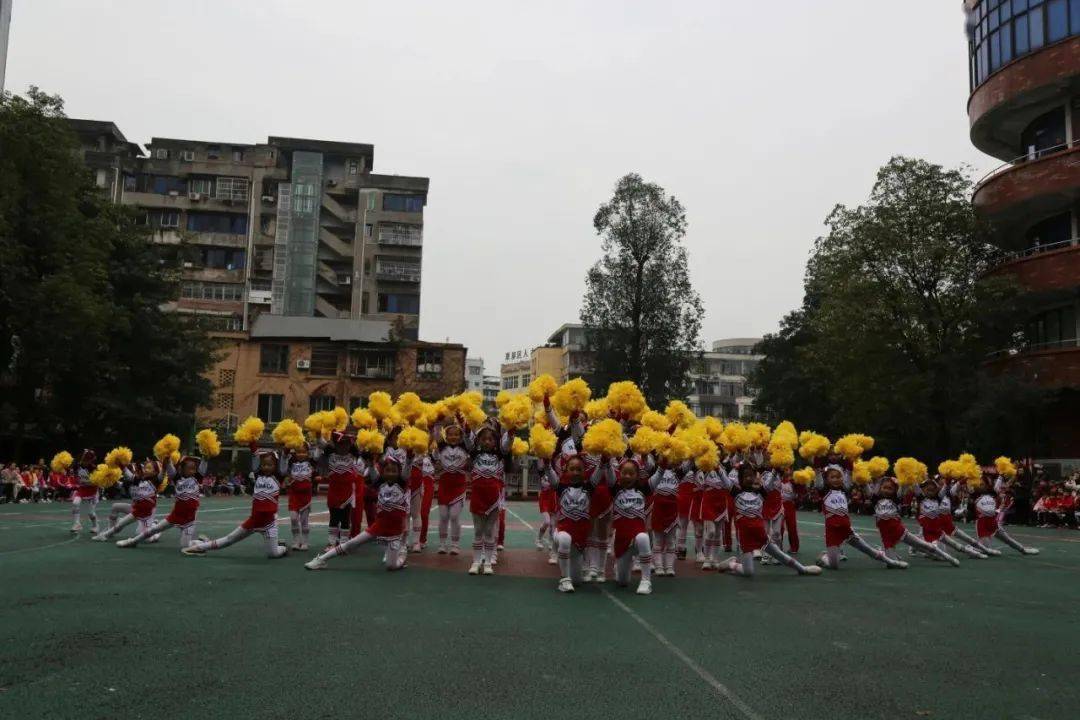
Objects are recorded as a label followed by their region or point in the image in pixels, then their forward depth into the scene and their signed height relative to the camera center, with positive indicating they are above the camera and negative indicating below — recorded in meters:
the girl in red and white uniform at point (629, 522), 9.35 -0.88
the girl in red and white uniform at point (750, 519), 10.80 -0.94
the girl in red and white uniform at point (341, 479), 12.62 -0.67
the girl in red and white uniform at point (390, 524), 10.49 -1.10
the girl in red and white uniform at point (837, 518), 11.96 -0.98
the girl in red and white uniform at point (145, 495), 12.77 -1.00
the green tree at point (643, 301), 40.56 +6.92
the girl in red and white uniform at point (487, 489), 10.75 -0.65
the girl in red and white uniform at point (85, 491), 14.65 -1.12
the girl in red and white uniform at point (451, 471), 11.47 -0.46
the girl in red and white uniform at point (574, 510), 9.47 -0.77
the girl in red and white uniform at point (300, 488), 12.88 -0.83
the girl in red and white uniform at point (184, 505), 12.23 -1.08
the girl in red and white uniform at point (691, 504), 12.51 -0.90
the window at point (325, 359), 49.72 +4.34
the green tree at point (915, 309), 29.34 +4.94
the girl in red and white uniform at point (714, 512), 11.83 -0.93
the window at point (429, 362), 50.44 +4.41
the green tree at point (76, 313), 27.83 +3.99
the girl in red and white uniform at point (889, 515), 12.52 -0.96
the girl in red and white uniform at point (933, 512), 13.39 -0.96
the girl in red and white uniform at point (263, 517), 11.47 -1.14
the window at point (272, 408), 49.19 +1.41
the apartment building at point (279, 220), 56.91 +14.51
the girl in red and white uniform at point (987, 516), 14.36 -1.09
